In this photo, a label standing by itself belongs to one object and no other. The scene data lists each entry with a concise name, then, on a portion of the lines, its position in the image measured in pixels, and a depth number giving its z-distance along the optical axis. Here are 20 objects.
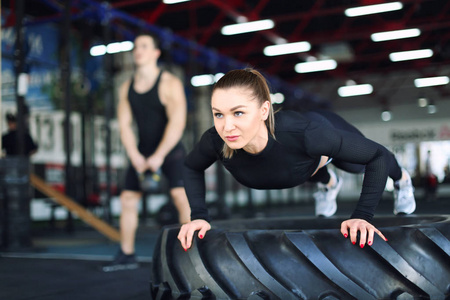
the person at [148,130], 2.66
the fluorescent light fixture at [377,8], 8.56
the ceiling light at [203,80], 9.84
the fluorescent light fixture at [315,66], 12.89
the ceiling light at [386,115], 16.83
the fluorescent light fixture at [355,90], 15.98
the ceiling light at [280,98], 12.16
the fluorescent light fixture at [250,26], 9.62
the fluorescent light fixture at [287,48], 11.28
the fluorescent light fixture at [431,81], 14.74
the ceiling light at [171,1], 8.38
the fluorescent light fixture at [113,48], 6.25
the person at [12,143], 5.07
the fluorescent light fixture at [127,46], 7.20
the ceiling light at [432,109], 16.14
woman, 1.19
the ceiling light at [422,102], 16.28
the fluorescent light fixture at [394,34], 10.46
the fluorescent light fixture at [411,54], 12.53
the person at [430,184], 11.73
